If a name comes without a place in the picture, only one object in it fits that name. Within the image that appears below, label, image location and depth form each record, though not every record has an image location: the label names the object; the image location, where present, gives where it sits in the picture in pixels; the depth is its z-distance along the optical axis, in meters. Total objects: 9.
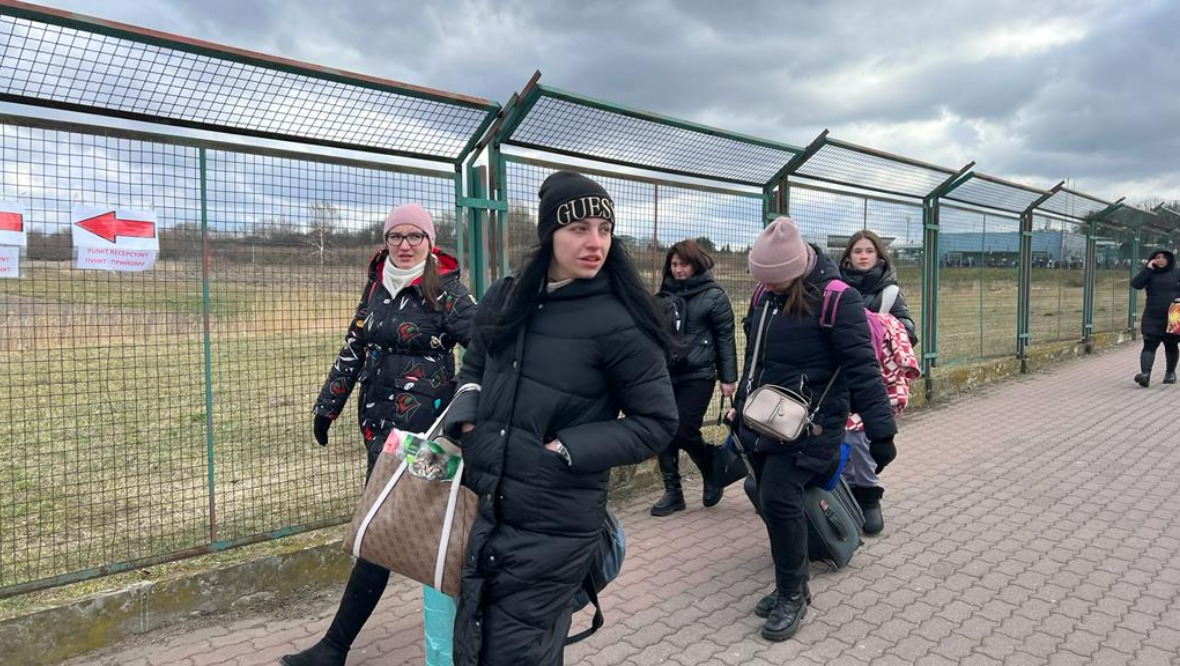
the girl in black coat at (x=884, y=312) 4.57
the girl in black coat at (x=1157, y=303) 9.69
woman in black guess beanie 2.01
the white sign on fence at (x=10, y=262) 2.97
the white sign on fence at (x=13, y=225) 2.96
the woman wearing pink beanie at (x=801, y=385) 3.22
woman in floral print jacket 2.89
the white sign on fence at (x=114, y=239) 3.15
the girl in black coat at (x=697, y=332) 4.65
